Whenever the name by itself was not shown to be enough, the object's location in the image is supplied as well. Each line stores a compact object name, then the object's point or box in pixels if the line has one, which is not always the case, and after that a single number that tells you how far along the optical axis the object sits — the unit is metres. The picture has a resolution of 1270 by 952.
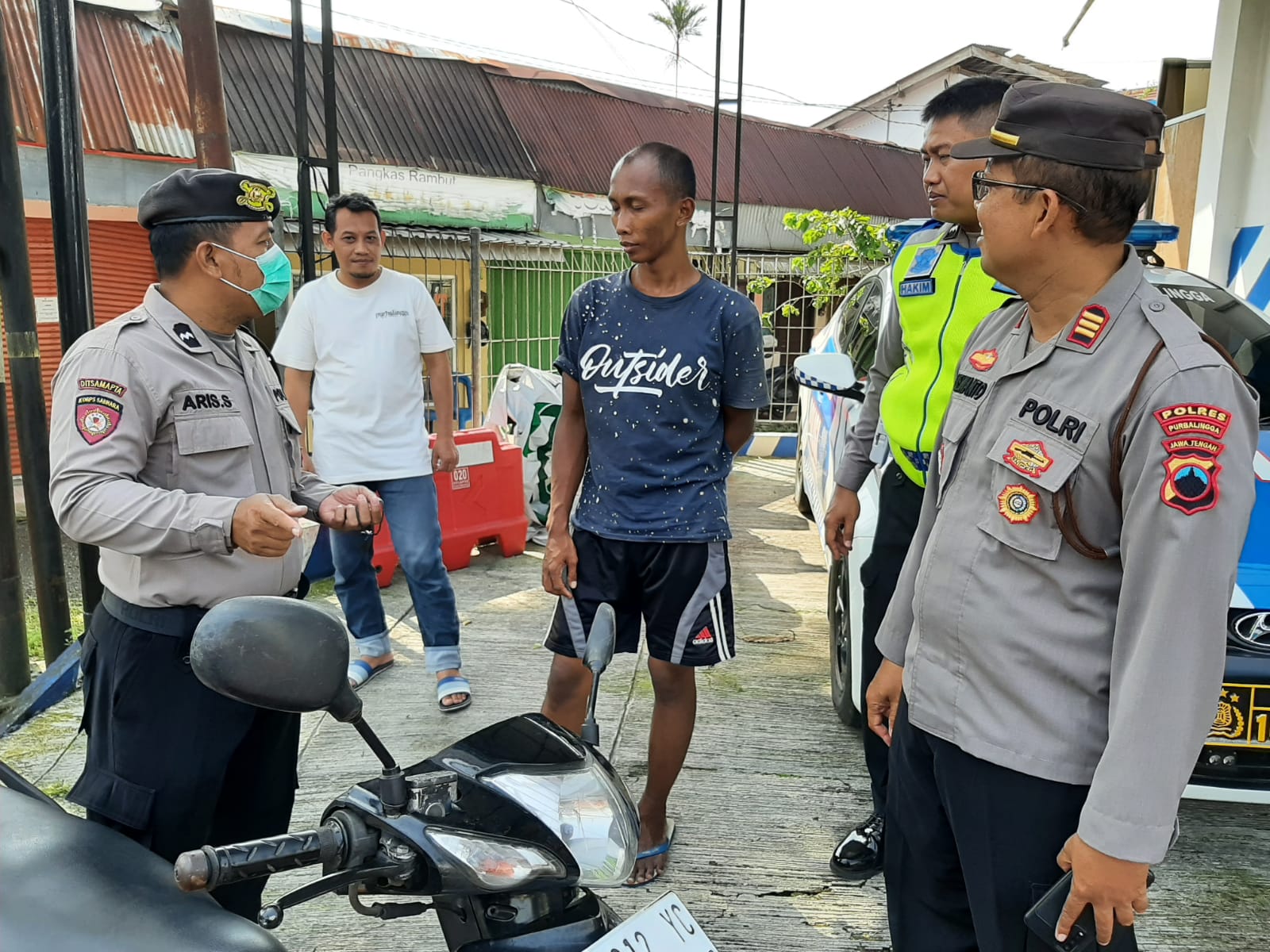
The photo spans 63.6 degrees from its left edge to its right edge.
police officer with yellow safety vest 2.49
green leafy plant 11.16
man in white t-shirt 4.12
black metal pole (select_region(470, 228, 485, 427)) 7.73
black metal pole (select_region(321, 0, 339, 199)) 5.66
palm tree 39.05
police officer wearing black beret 1.87
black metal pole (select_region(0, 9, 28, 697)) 3.97
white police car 2.57
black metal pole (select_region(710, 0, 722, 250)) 10.81
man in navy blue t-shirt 2.78
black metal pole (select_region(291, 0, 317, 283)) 5.58
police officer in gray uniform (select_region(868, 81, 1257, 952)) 1.37
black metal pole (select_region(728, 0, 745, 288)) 10.72
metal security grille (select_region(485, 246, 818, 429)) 10.20
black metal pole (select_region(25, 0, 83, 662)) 3.86
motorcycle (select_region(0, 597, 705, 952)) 1.24
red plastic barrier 5.98
